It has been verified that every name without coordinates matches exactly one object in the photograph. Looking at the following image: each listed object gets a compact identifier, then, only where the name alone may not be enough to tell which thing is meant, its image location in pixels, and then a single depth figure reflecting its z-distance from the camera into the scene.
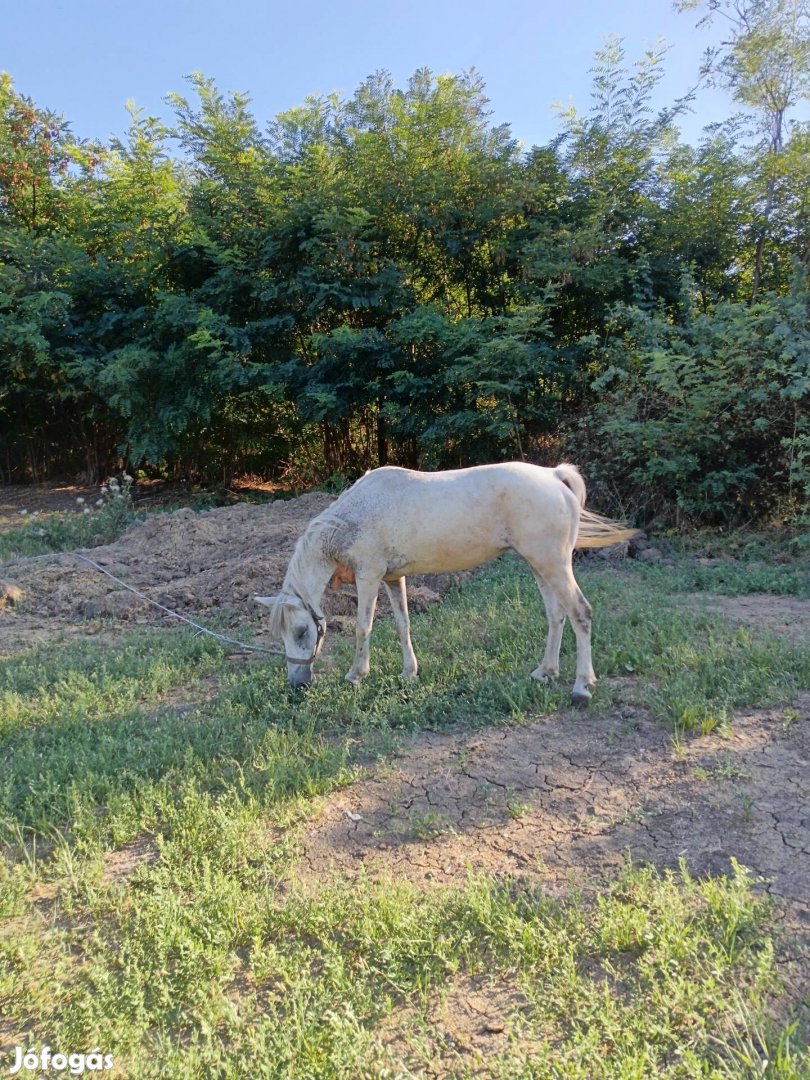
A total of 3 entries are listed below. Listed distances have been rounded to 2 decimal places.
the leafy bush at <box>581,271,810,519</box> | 8.63
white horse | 4.86
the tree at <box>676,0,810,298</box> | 10.11
